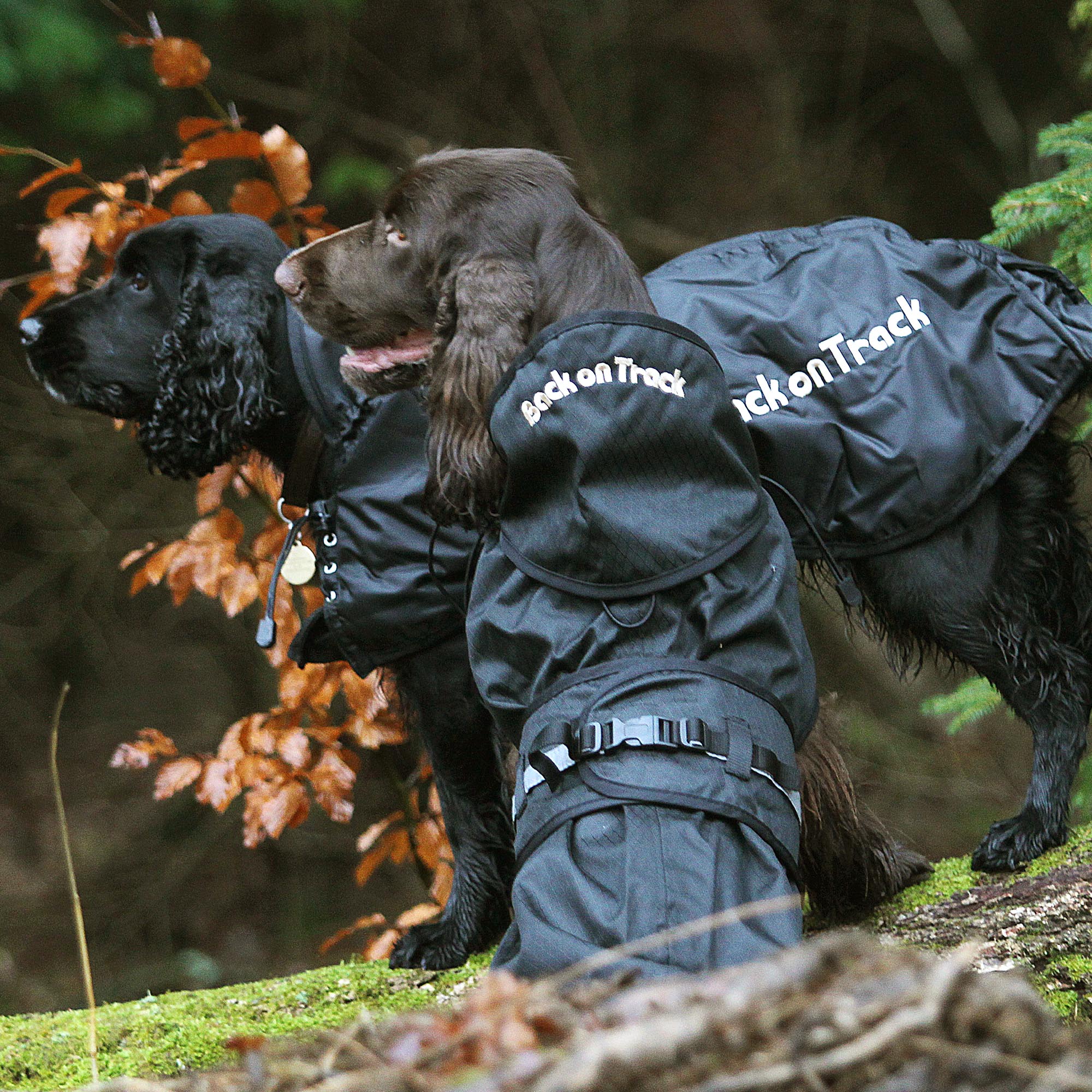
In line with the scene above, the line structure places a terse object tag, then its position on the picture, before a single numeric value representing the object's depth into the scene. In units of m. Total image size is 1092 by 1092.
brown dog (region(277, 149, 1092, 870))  4.50
